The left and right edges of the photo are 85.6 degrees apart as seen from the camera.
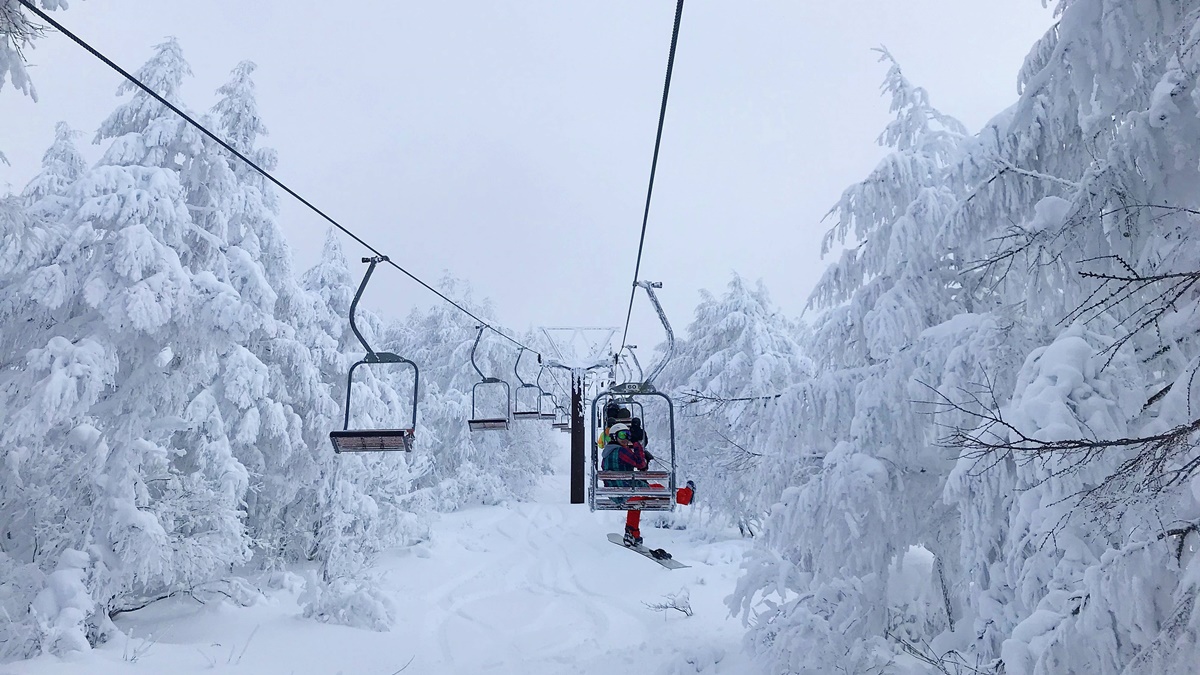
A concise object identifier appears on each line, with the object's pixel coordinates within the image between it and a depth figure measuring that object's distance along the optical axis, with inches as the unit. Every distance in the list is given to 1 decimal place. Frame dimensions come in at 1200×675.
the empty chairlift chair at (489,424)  538.6
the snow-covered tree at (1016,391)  131.6
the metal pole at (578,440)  623.4
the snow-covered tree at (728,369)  771.4
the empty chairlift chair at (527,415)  613.8
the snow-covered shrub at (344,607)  545.2
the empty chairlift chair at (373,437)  308.0
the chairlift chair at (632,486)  348.8
